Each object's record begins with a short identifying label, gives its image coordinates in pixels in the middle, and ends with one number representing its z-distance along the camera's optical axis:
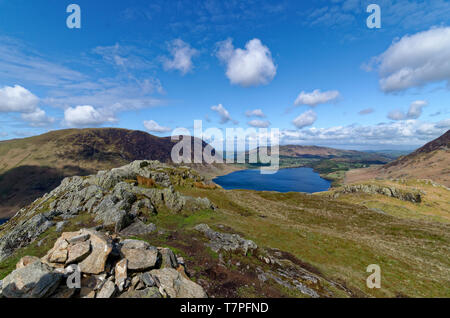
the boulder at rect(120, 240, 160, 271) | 13.77
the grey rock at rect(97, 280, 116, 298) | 11.16
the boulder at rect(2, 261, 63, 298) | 10.45
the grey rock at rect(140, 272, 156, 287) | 12.41
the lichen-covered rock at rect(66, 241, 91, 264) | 12.93
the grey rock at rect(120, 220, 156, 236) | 26.73
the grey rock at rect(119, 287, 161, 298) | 11.48
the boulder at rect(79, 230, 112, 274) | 12.54
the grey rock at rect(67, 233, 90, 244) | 14.13
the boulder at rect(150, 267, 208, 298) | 12.79
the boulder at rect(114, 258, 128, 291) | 12.11
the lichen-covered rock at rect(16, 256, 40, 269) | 12.61
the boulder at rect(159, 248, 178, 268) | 15.41
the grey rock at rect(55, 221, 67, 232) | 27.38
